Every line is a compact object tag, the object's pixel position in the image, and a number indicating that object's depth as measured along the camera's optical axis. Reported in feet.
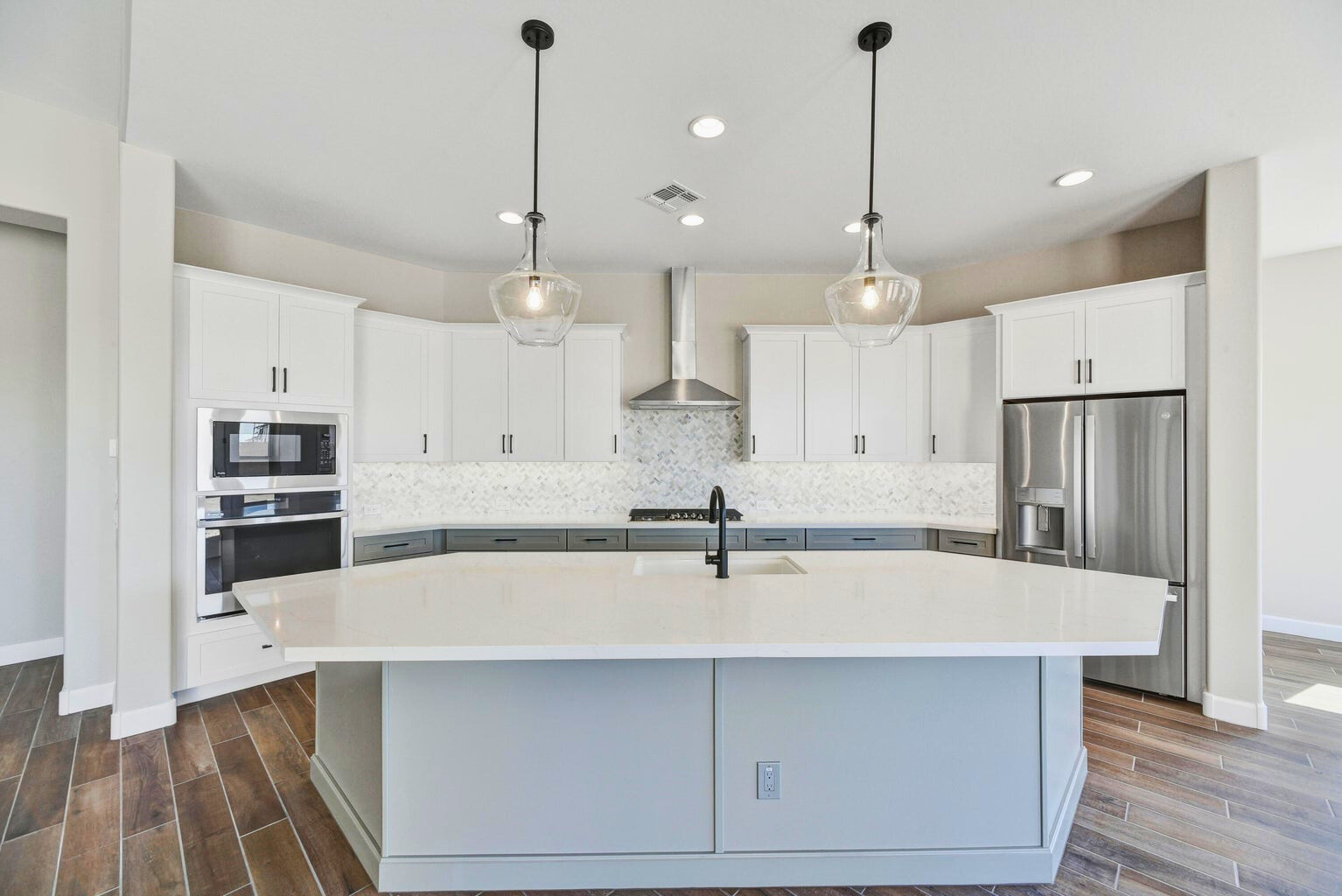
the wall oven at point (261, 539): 9.84
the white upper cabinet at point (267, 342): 9.90
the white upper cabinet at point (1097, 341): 10.37
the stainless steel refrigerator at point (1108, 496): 10.16
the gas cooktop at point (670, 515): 13.61
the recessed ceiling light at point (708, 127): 8.03
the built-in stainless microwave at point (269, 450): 9.89
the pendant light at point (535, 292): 6.40
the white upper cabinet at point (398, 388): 12.87
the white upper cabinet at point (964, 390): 13.19
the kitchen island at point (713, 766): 5.67
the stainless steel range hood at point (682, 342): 14.35
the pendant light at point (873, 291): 6.29
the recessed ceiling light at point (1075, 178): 9.50
